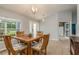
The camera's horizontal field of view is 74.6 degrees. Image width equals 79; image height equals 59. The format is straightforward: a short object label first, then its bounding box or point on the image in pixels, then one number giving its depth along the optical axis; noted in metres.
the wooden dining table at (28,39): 1.13
